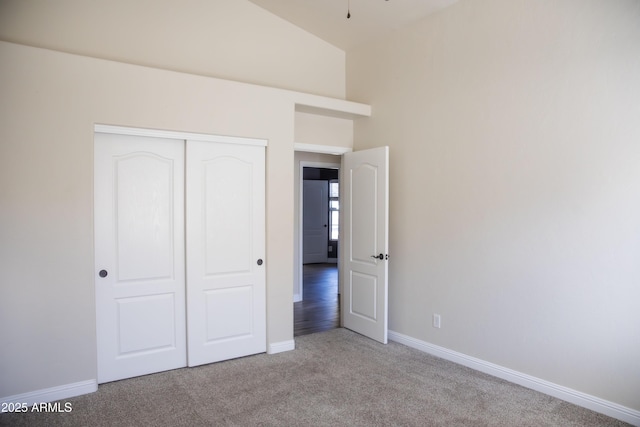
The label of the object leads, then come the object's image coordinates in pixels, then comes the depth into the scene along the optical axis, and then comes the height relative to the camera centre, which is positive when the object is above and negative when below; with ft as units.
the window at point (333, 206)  36.73 +0.25
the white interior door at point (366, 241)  14.52 -1.22
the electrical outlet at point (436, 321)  13.44 -3.70
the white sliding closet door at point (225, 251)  12.60 -1.35
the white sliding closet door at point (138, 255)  11.30 -1.32
